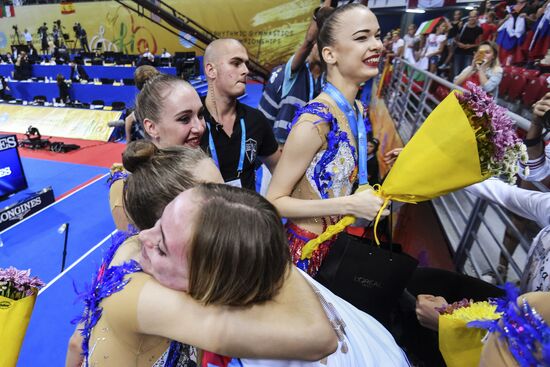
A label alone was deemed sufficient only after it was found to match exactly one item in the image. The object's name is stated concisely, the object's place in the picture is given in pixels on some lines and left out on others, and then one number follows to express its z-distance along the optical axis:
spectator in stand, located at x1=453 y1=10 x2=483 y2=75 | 6.23
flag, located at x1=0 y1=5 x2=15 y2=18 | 17.98
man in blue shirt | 2.57
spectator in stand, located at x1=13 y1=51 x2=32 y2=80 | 10.41
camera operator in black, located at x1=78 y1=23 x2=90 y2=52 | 15.31
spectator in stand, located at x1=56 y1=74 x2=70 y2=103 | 8.80
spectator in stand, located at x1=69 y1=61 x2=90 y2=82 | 9.80
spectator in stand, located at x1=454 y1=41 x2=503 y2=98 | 4.13
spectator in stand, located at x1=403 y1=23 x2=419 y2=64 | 8.66
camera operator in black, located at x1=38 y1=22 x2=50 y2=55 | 15.45
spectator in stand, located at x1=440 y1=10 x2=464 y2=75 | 6.88
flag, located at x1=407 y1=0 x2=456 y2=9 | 9.28
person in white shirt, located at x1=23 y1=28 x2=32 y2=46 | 15.90
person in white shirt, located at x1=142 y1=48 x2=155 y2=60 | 10.27
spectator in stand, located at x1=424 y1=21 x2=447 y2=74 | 7.48
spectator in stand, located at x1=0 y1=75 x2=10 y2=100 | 9.54
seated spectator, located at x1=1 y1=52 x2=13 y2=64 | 12.12
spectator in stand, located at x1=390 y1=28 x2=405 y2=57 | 9.27
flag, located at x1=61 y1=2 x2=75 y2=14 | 16.55
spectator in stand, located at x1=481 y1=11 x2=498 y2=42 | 6.11
